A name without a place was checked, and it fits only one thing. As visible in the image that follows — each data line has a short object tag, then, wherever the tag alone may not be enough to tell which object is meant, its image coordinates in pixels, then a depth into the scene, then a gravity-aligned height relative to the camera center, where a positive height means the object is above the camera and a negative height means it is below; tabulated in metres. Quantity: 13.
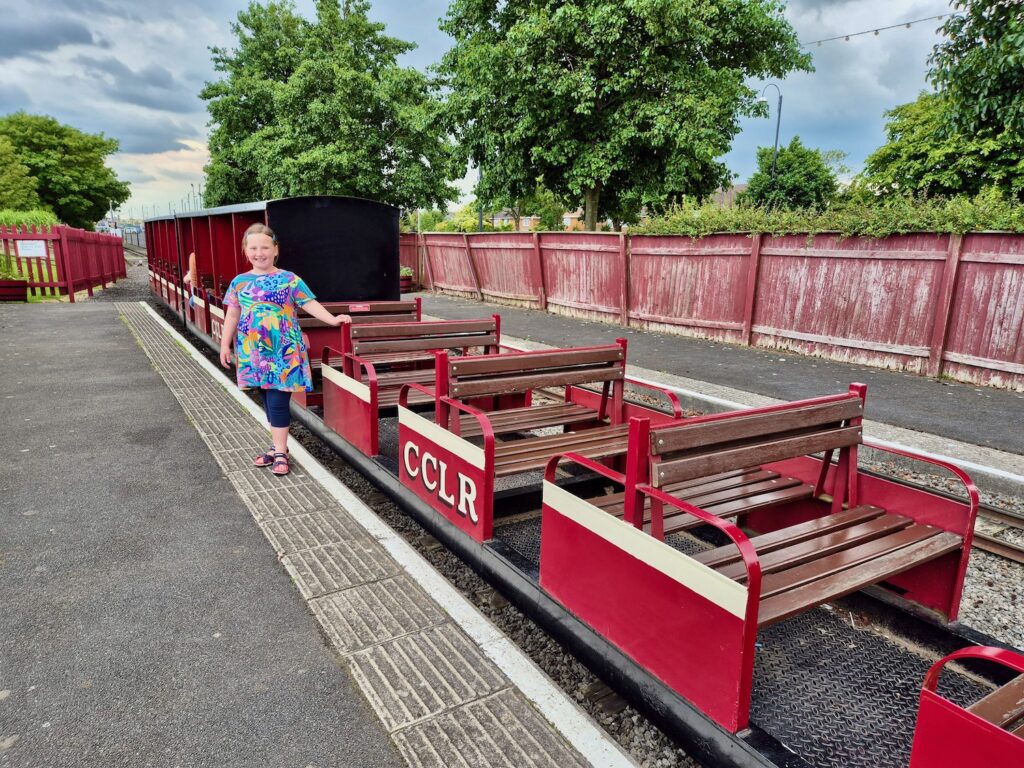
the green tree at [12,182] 38.24 +3.48
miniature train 2.24 -1.30
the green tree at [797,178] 48.41 +5.99
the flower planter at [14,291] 18.34 -1.45
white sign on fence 17.94 -0.24
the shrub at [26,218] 24.86 +0.89
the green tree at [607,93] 18.36 +4.74
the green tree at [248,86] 34.81 +8.49
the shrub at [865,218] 8.76 +0.64
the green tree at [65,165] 56.50 +6.64
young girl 4.89 -0.58
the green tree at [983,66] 12.44 +3.87
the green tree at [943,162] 22.23 +3.78
